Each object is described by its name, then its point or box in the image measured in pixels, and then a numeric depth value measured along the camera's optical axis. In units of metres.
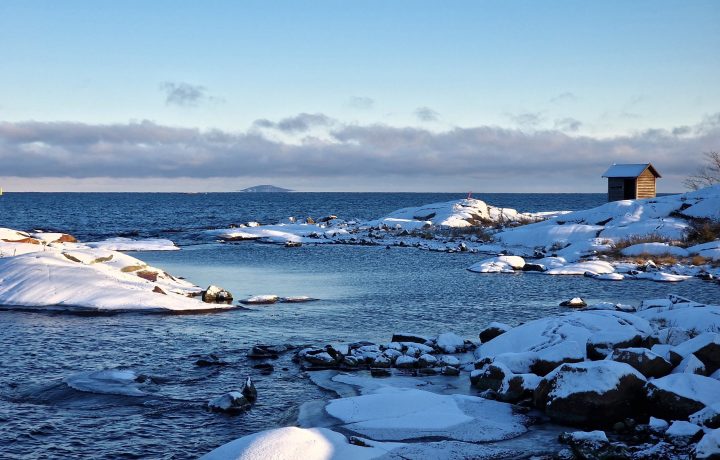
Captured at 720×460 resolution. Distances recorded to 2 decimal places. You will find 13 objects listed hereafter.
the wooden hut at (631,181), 61.56
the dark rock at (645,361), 14.35
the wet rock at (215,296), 26.27
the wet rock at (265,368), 16.18
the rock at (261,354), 17.78
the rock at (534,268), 39.06
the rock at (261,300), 26.52
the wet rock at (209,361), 16.78
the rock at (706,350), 14.69
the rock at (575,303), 25.98
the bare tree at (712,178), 63.78
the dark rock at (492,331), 19.41
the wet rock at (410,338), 19.17
